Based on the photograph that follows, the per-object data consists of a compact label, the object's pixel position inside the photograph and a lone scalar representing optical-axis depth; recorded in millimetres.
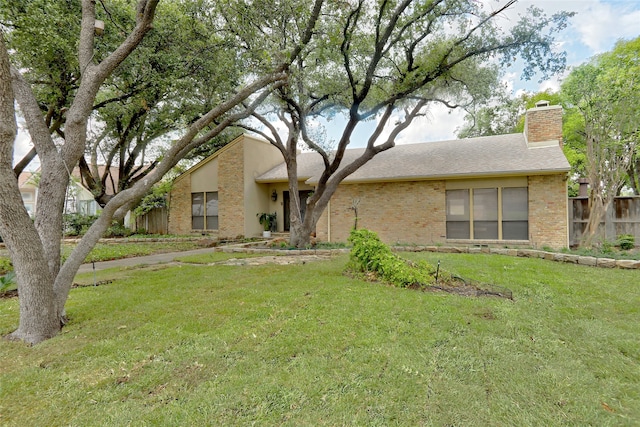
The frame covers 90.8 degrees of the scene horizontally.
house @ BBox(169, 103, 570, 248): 9727
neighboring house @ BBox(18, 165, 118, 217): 18917
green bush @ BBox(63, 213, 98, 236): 15555
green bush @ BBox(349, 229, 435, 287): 5488
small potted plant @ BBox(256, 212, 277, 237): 14859
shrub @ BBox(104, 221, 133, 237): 15516
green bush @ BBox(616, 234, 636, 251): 8484
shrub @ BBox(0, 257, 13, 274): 7345
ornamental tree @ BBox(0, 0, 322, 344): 3271
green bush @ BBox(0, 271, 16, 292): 4332
